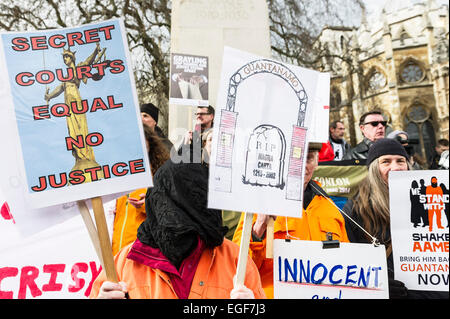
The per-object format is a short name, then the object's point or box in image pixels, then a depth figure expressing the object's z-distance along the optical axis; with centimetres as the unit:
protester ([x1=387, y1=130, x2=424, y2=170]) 464
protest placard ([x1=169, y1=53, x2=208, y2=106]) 431
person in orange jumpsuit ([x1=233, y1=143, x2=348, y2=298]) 260
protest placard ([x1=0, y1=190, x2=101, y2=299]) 286
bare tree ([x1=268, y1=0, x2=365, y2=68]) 1056
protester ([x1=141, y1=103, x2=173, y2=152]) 431
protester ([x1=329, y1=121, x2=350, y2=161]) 586
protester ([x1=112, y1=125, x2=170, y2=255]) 303
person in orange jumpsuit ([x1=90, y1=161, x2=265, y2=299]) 217
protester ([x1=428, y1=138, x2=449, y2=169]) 828
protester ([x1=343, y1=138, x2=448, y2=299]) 280
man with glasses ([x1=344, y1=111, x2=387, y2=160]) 474
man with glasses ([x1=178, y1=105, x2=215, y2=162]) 309
